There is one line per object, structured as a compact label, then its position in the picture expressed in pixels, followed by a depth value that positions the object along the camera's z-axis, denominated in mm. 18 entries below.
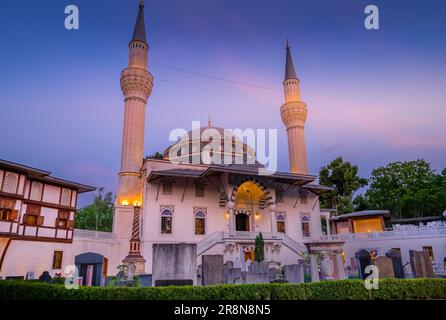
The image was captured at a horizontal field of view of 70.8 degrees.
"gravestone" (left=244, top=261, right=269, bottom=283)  9586
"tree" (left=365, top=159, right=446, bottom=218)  32688
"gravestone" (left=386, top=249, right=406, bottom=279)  11136
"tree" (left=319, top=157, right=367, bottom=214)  37594
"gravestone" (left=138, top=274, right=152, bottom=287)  11722
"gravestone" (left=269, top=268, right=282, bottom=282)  13025
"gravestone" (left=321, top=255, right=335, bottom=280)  12117
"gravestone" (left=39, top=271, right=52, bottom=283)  10961
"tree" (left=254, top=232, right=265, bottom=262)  18953
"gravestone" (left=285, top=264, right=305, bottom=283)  10344
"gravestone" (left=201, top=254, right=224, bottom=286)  9414
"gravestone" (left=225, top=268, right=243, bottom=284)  9891
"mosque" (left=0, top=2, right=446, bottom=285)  15711
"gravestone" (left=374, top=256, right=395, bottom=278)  10516
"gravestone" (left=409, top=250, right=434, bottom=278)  11289
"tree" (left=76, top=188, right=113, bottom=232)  38406
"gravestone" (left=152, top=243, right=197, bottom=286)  8547
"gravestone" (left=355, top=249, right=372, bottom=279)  12281
